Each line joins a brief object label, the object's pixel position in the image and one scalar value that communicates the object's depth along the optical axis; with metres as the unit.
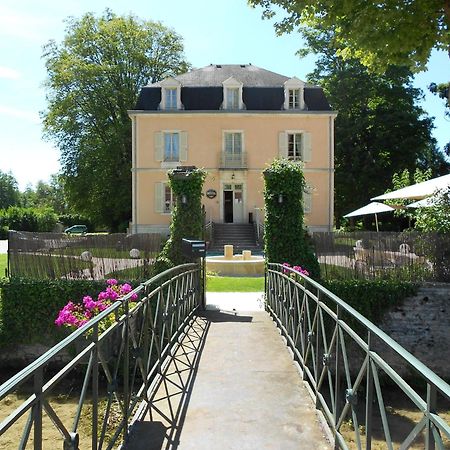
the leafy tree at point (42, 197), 75.00
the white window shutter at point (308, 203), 28.45
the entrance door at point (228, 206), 29.03
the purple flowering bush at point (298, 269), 8.79
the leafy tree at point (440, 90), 28.54
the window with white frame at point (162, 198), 28.89
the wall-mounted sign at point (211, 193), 28.53
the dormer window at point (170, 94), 28.49
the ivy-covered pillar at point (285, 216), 11.03
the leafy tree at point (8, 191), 87.75
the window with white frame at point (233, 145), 28.88
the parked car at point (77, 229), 48.37
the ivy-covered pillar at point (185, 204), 11.34
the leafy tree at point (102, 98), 33.75
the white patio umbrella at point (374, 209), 19.28
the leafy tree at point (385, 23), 9.16
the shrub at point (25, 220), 44.38
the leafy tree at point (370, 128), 33.12
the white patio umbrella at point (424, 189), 11.74
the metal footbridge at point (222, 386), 2.58
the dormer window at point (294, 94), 28.41
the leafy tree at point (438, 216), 10.80
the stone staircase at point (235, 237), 25.19
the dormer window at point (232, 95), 28.64
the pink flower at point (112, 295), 7.56
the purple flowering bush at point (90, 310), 7.11
